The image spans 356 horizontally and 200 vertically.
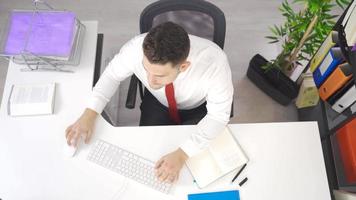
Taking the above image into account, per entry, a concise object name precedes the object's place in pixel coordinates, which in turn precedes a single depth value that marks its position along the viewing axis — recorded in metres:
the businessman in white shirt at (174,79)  1.10
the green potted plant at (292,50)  1.70
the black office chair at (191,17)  1.40
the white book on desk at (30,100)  1.42
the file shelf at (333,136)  1.61
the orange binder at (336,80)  1.57
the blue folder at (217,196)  1.29
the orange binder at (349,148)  1.53
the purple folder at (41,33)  1.45
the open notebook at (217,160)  1.32
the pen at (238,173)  1.33
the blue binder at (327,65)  1.61
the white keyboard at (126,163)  1.32
